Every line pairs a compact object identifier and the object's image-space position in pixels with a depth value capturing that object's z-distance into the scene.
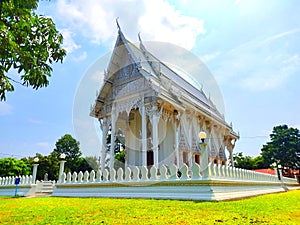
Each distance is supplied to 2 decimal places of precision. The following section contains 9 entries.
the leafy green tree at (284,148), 28.50
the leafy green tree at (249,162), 33.72
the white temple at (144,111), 12.65
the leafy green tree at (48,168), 30.41
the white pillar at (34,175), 13.73
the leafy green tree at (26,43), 3.38
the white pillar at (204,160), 6.59
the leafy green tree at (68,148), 36.28
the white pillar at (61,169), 11.13
